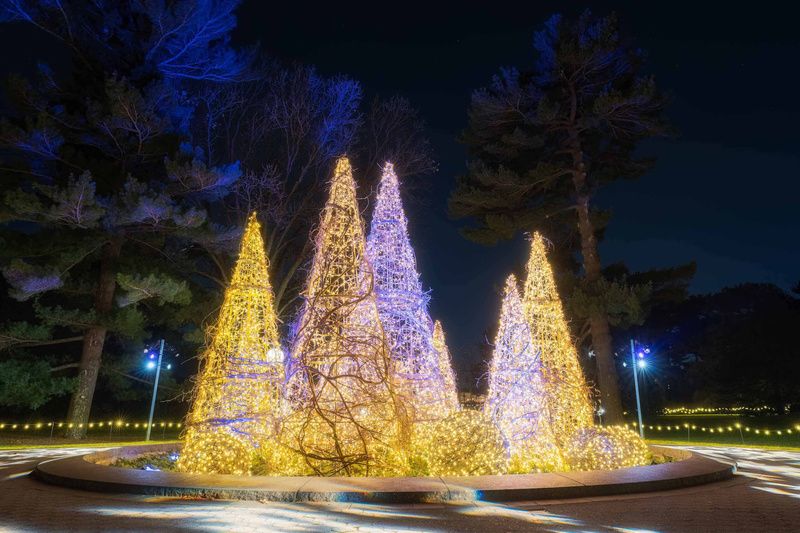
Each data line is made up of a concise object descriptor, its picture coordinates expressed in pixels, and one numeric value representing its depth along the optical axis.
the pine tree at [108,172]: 14.51
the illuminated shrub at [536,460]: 7.69
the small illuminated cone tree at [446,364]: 8.88
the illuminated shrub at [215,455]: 7.19
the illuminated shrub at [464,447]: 7.04
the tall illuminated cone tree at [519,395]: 7.89
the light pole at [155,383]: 16.79
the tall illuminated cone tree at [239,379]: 7.34
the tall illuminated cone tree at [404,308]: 8.02
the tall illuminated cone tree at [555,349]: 8.80
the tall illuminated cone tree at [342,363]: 6.93
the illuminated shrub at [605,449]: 8.02
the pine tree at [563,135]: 17.14
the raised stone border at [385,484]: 5.47
